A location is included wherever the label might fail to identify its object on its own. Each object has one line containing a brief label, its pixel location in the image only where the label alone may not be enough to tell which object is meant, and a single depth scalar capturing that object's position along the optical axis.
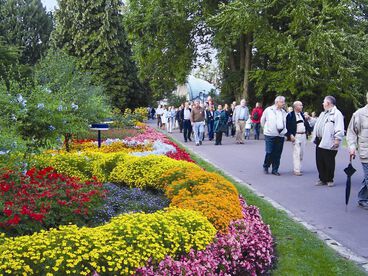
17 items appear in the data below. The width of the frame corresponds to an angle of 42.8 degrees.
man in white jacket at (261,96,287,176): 11.28
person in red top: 22.36
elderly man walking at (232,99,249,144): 20.72
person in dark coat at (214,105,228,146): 19.42
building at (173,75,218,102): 53.24
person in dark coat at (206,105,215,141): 22.53
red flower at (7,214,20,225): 4.40
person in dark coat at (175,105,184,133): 27.00
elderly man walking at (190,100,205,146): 19.73
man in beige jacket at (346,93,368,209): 7.50
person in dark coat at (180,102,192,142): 21.86
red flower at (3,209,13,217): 4.64
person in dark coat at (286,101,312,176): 11.39
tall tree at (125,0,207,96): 28.25
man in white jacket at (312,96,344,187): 9.70
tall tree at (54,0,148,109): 42.97
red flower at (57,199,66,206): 5.17
